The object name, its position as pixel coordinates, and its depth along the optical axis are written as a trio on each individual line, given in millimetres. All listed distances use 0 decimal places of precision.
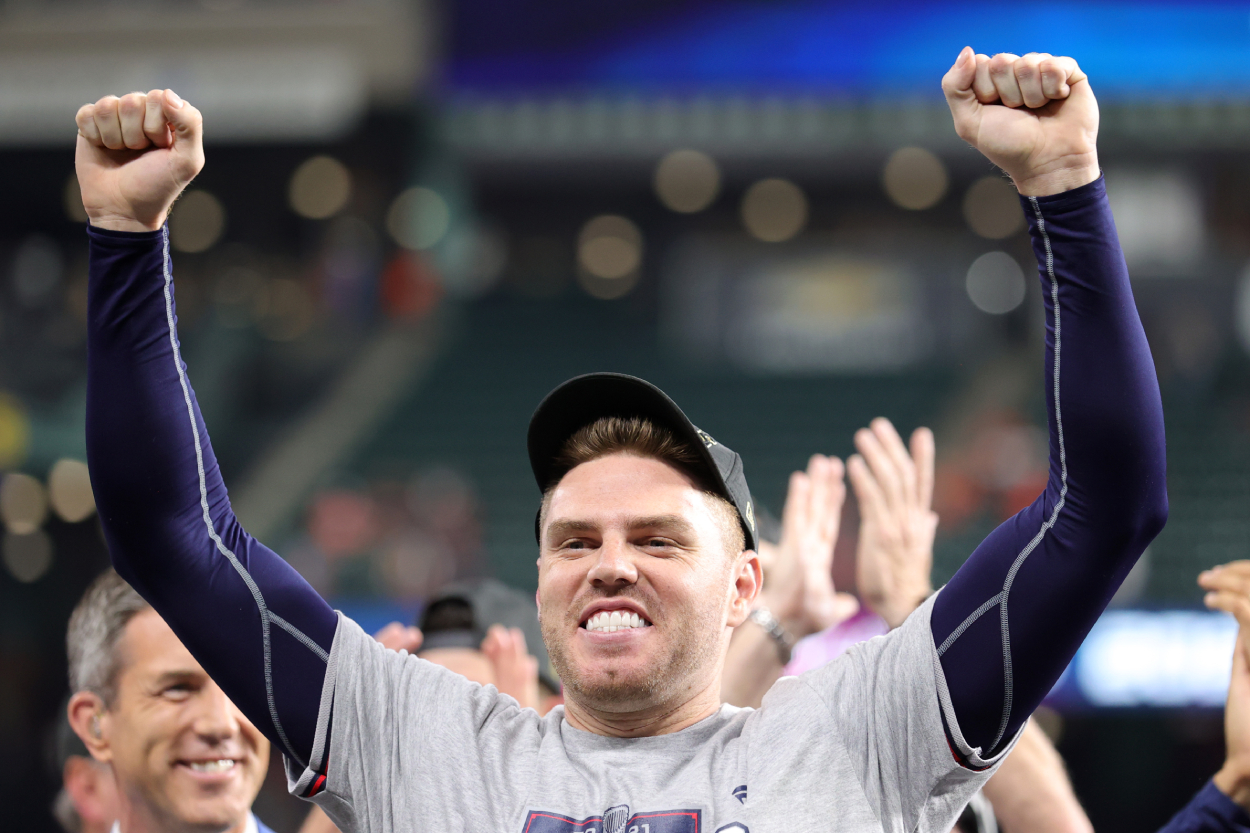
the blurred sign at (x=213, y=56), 25016
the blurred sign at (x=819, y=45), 21937
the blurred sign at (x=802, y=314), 29828
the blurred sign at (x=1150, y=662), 15516
